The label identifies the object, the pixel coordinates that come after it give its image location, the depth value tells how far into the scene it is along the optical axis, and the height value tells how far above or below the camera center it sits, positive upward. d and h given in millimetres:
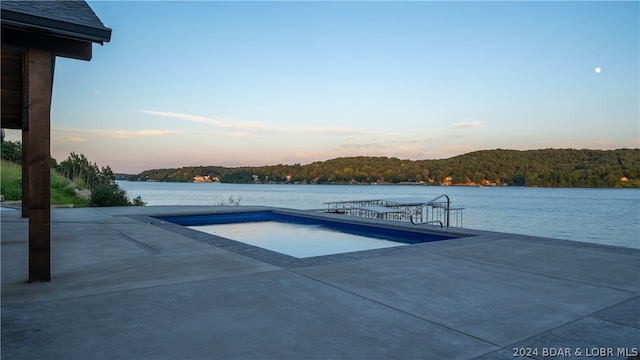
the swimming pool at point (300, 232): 8977 -1483
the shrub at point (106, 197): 16000 -774
